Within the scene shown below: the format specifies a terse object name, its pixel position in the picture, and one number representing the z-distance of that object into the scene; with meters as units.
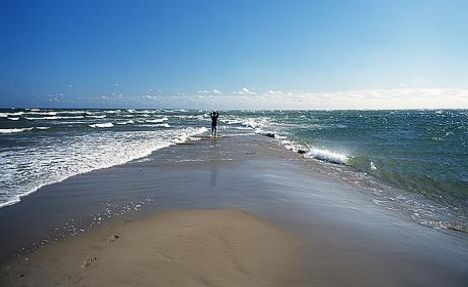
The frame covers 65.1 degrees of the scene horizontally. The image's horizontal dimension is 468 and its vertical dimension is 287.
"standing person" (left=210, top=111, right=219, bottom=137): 29.88
